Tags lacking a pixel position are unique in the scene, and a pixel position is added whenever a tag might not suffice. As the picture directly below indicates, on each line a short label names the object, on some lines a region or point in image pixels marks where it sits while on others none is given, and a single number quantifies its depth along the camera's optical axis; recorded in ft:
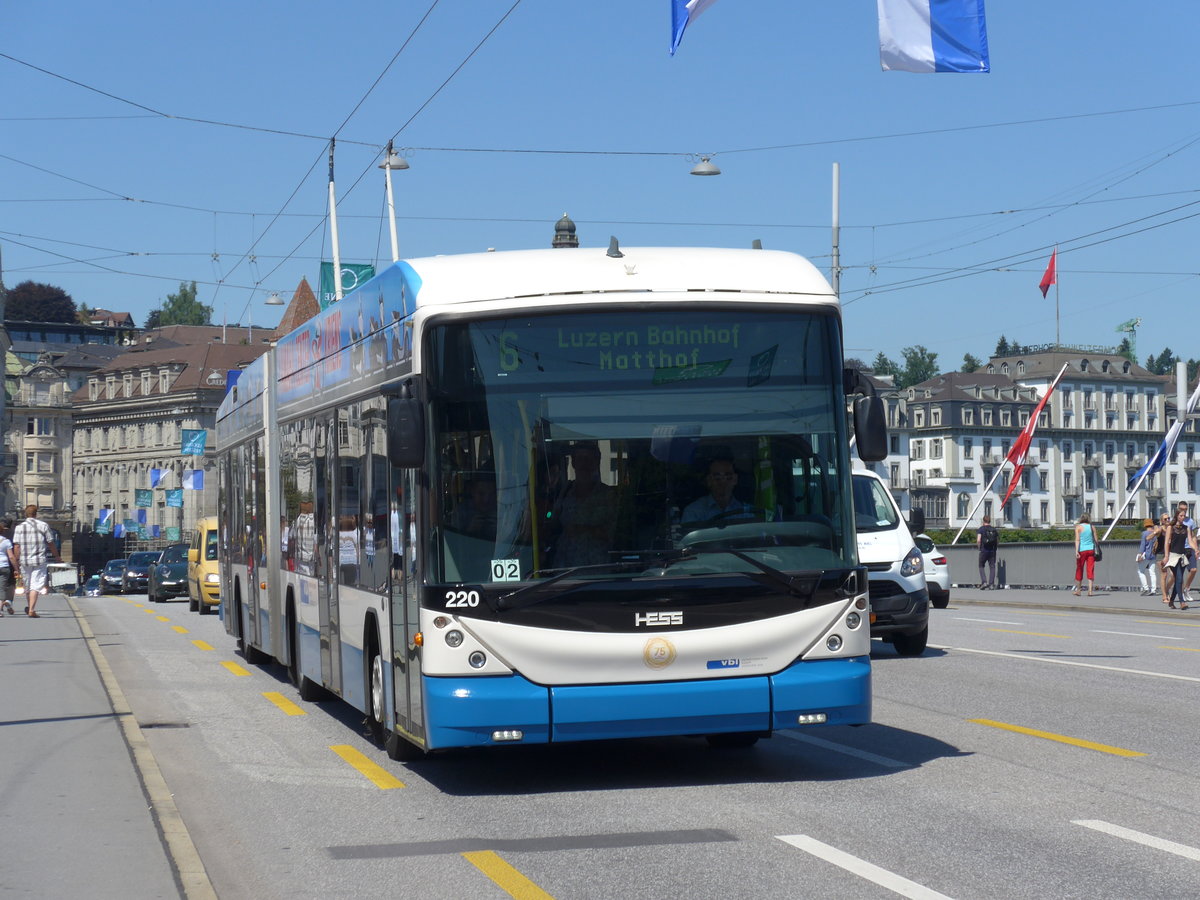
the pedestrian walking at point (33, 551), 104.63
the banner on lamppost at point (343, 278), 108.58
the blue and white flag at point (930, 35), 48.52
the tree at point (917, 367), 599.57
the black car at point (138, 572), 203.51
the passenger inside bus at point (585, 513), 30.83
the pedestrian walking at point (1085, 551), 121.49
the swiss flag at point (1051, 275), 139.13
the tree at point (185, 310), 536.01
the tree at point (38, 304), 574.56
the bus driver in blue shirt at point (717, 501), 31.24
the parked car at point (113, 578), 216.33
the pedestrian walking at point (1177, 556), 102.06
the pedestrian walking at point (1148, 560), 114.52
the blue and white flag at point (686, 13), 45.60
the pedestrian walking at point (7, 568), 107.65
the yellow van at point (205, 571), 119.03
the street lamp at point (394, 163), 121.08
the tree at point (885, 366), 588.09
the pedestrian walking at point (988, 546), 139.44
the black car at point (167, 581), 156.04
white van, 62.08
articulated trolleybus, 30.86
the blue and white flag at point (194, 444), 175.52
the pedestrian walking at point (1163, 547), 102.99
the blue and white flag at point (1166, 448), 121.29
